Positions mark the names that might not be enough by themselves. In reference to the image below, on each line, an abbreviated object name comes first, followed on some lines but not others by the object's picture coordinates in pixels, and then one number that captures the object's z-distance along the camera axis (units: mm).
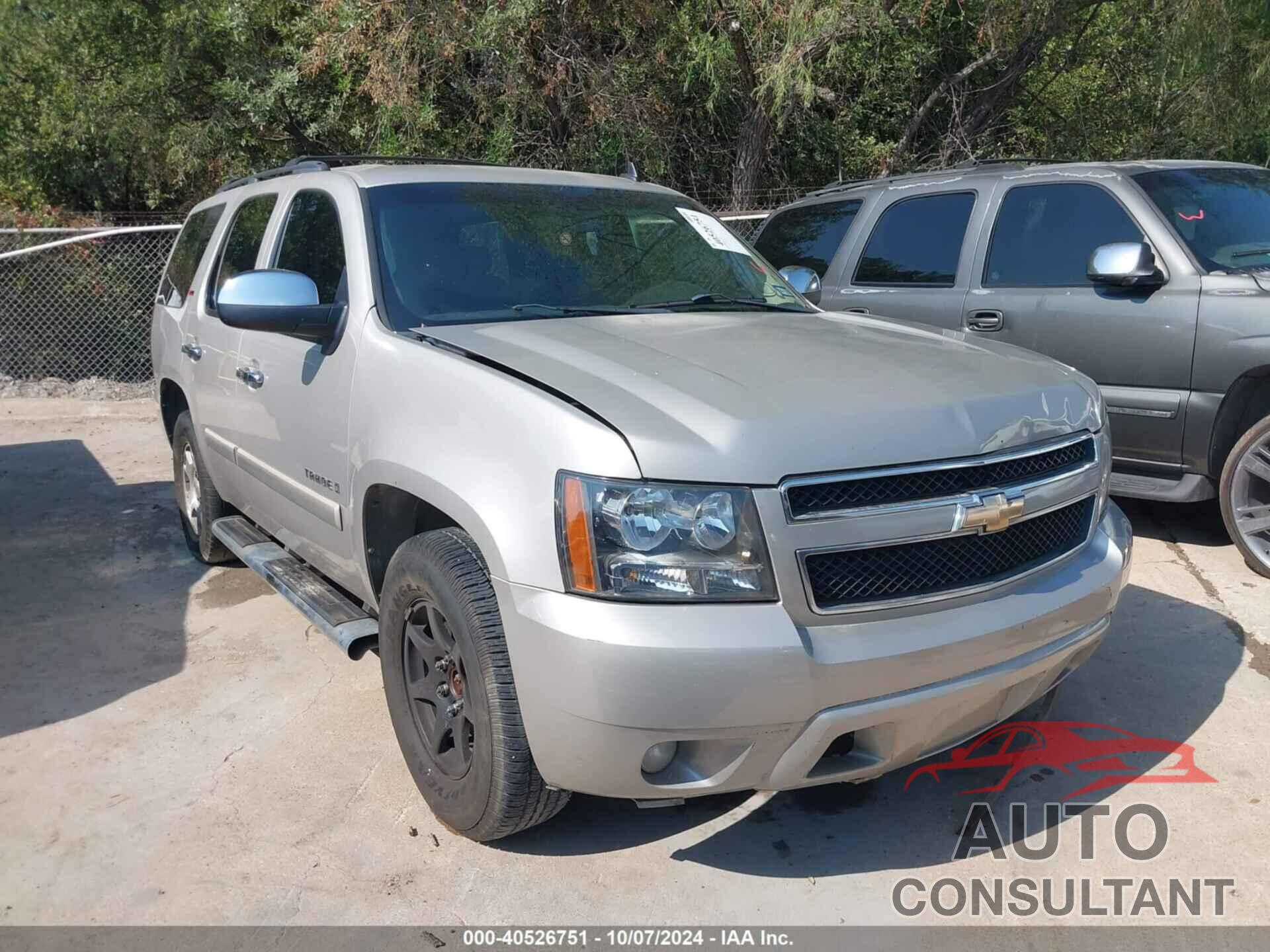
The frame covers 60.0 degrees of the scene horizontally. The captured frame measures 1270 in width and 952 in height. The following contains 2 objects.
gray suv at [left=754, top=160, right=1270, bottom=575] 5145
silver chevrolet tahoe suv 2510
